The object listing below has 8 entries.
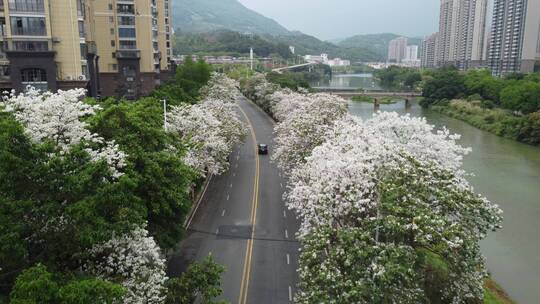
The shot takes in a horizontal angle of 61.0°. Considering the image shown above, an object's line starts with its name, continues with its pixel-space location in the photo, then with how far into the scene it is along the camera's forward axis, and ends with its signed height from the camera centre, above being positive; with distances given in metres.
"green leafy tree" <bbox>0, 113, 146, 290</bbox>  12.26 -3.86
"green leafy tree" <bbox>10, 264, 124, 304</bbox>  9.98 -5.16
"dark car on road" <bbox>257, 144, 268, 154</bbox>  49.28 -9.17
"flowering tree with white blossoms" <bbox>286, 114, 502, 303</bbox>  13.89 -5.51
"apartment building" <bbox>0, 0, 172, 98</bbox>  37.22 +1.48
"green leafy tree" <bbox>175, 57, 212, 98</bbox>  75.06 -1.69
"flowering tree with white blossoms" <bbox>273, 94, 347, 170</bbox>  30.91 -4.61
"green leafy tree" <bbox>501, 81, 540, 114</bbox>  74.44 -5.40
